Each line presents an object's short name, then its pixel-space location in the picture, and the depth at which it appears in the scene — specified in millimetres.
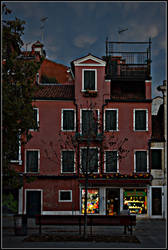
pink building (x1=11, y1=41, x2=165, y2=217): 30828
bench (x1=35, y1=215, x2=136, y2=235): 18781
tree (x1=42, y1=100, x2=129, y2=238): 30359
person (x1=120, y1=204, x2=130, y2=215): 22434
